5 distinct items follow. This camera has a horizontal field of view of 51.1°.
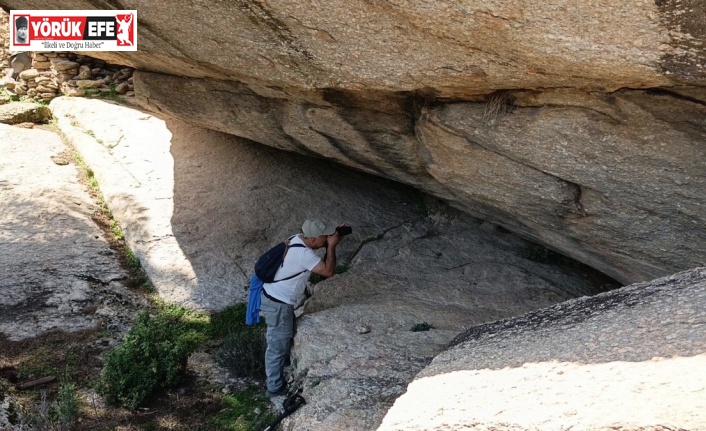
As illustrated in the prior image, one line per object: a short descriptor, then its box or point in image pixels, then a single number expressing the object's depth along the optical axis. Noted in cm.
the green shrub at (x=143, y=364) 708
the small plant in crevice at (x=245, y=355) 768
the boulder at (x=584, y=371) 401
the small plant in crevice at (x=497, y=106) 683
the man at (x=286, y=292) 707
